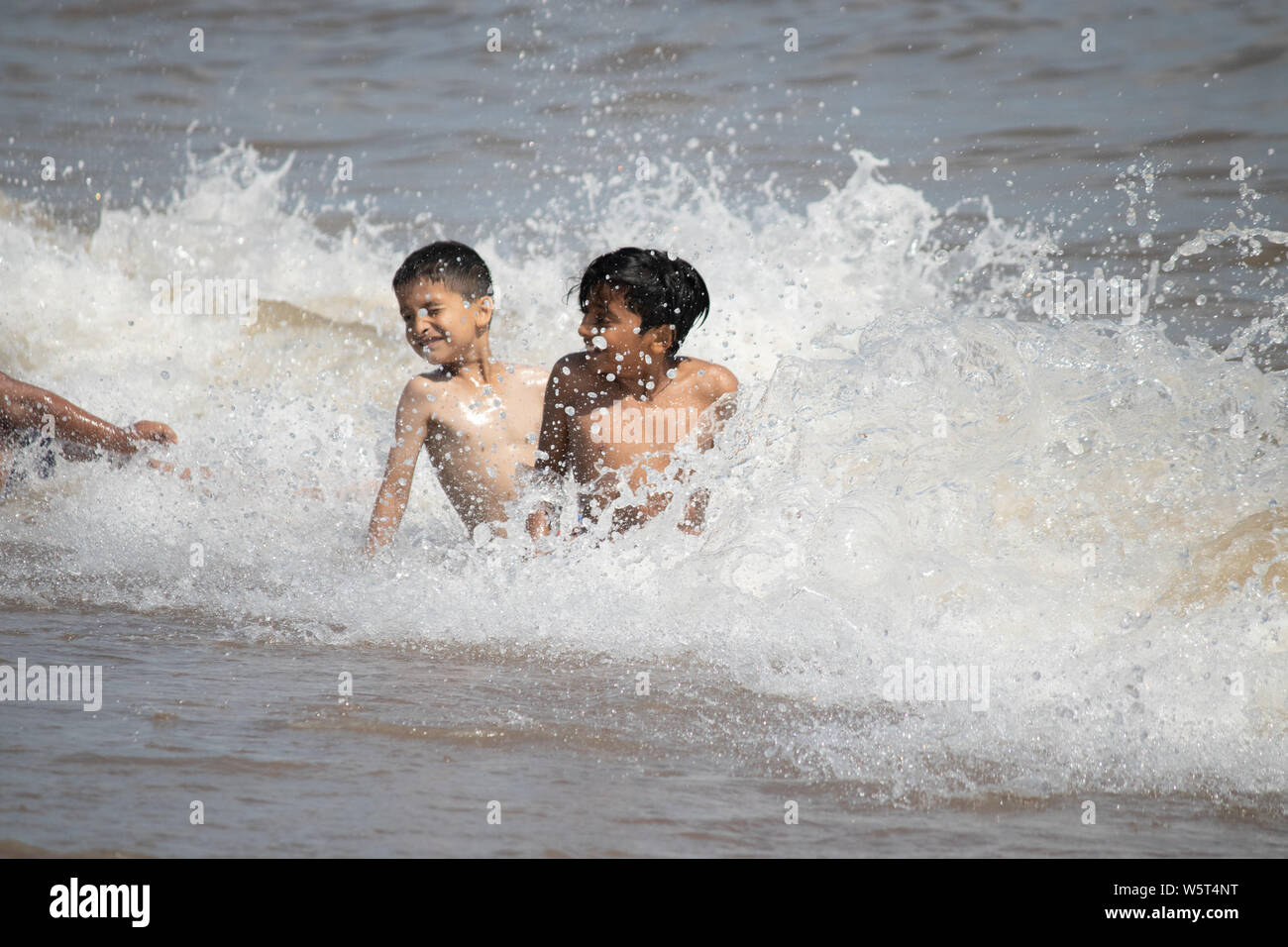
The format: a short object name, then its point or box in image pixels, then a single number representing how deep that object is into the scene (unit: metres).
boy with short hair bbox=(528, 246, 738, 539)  7.97
